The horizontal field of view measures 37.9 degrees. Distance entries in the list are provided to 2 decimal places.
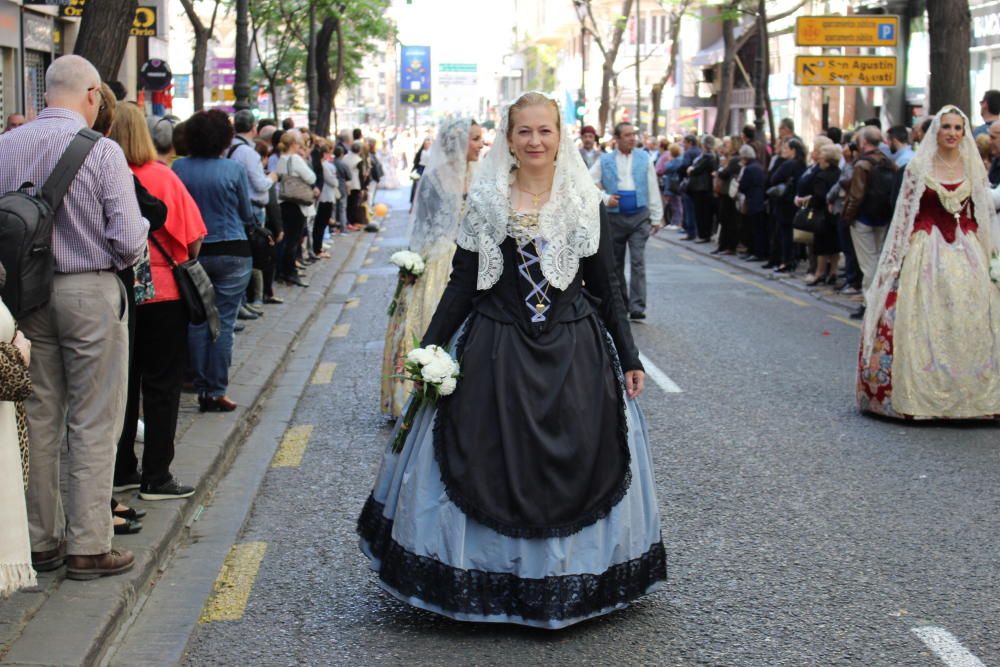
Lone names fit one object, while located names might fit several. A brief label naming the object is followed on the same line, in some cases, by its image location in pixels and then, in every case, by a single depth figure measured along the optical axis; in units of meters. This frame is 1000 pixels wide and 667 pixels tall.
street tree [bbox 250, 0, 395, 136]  34.66
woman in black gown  4.93
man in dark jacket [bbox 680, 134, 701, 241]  25.93
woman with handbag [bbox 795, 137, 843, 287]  17.20
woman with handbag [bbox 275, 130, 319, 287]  16.31
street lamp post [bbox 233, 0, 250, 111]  22.19
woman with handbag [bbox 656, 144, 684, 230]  26.81
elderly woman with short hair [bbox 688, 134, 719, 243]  24.34
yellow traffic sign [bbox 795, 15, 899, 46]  22.42
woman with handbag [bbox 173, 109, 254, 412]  8.81
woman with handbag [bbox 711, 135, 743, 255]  22.42
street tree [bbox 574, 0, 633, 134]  46.72
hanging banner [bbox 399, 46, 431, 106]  76.62
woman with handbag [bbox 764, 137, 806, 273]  19.11
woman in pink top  6.48
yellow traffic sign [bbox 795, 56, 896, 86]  22.33
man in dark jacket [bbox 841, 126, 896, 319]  14.38
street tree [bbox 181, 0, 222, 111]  25.80
